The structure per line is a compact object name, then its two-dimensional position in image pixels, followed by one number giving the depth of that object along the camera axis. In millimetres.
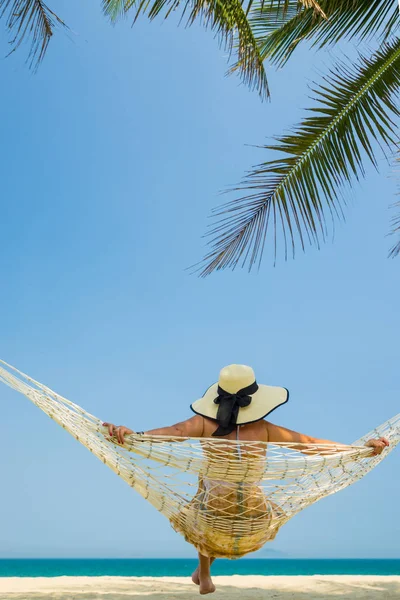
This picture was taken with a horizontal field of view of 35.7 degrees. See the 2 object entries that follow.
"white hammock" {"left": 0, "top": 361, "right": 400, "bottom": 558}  2287
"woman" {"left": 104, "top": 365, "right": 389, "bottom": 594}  2402
